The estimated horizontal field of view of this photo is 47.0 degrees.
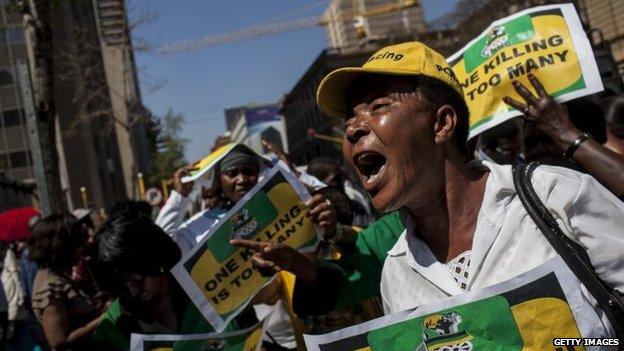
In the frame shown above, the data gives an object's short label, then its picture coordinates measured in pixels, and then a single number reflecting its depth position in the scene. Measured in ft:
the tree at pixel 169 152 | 158.61
